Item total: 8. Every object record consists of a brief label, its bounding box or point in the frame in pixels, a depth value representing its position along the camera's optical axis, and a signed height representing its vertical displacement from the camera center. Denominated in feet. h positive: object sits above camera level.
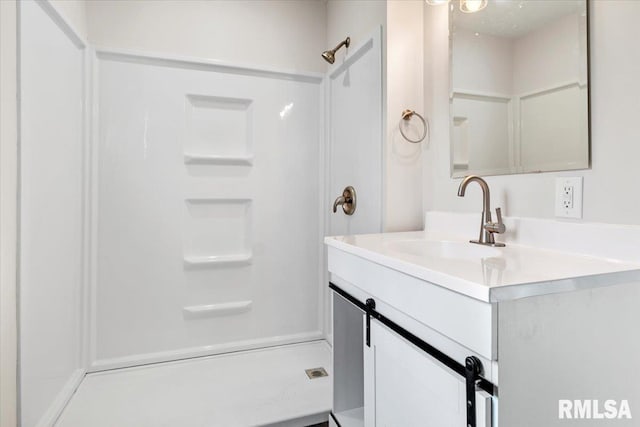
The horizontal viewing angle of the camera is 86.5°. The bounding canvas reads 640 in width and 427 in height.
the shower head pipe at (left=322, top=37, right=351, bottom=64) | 5.67 +2.72
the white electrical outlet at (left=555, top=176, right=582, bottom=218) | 2.87 +0.16
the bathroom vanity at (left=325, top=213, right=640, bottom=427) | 1.85 -0.72
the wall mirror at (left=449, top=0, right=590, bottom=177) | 2.95 +1.32
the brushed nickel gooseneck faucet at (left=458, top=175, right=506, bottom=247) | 3.39 -0.01
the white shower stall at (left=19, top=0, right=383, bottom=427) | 4.65 +0.16
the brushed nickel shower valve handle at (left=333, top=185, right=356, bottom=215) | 5.63 +0.25
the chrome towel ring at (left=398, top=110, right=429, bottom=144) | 4.68 +1.32
